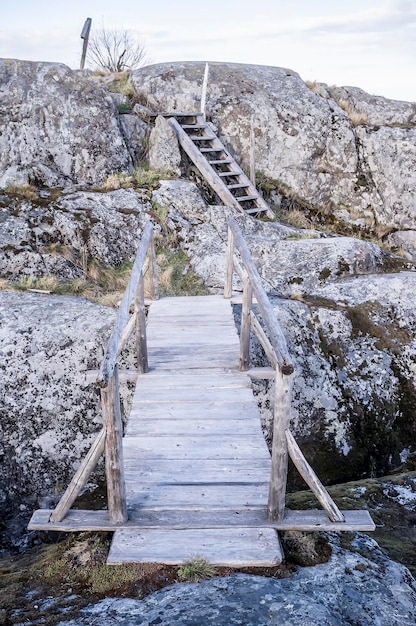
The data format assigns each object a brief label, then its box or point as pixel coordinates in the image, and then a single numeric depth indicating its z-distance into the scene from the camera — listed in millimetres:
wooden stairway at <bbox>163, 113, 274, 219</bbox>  12977
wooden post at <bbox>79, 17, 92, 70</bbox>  18078
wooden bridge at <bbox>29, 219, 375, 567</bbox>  4180
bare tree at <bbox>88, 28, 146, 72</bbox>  19141
